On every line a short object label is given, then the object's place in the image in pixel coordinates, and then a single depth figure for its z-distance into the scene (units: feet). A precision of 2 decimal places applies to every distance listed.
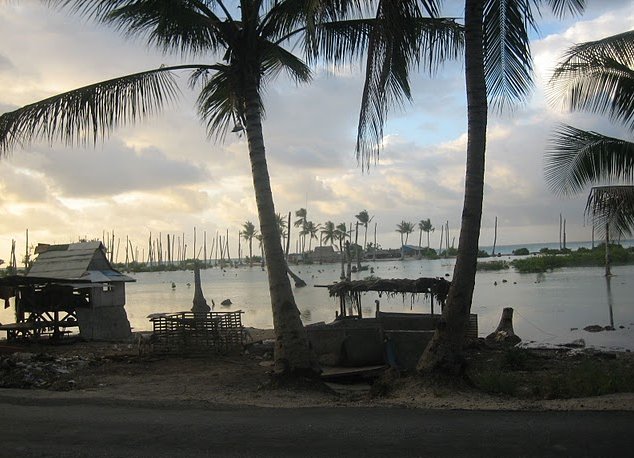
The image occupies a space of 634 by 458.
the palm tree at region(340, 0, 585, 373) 29.32
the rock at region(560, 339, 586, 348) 64.54
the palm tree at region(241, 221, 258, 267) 552.12
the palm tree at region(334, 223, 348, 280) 475.84
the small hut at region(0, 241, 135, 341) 60.75
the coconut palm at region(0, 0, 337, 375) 33.86
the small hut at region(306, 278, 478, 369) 44.45
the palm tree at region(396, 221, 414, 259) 565.12
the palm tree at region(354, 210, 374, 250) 430.20
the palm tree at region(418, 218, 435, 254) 580.71
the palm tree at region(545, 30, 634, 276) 45.39
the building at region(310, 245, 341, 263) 470.80
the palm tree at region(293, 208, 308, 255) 437.17
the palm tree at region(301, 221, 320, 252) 491.96
